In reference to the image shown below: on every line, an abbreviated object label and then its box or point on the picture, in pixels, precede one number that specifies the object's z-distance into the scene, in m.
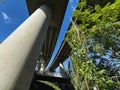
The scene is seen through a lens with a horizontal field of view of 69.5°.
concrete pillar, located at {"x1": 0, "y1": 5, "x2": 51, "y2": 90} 1.78
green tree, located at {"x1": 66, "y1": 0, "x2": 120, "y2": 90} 3.26
